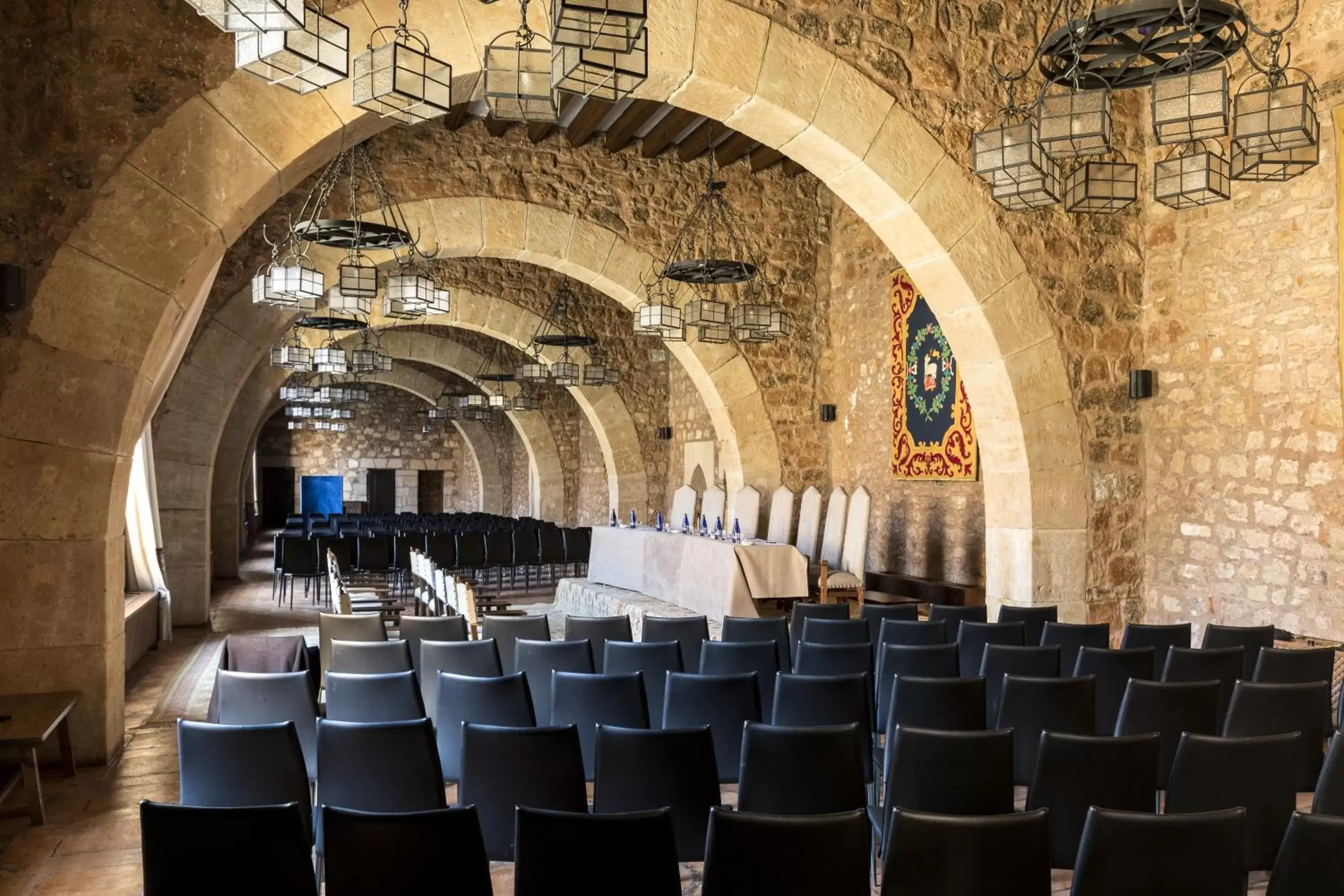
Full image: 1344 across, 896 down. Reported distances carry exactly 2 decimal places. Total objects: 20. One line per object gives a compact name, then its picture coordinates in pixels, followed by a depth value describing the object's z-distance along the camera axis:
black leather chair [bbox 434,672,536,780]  3.45
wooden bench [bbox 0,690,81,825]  3.72
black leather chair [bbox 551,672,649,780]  3.51
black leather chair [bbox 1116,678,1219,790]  3.28
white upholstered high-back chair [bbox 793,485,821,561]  9.55
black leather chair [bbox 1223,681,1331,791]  3.27
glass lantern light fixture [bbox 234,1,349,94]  2.94
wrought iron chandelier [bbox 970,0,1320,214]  3.50
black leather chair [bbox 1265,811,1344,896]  2.02
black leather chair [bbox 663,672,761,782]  3.47
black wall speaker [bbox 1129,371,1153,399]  6.85
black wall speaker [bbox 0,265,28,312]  4.30
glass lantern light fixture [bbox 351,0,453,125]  3.43
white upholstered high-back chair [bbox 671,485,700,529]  11.36
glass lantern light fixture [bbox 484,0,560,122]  3.77
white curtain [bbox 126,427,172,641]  7.52
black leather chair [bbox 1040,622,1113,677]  4.57
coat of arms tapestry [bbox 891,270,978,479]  8.43
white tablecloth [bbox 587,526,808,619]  7.70
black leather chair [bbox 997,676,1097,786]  3.30
